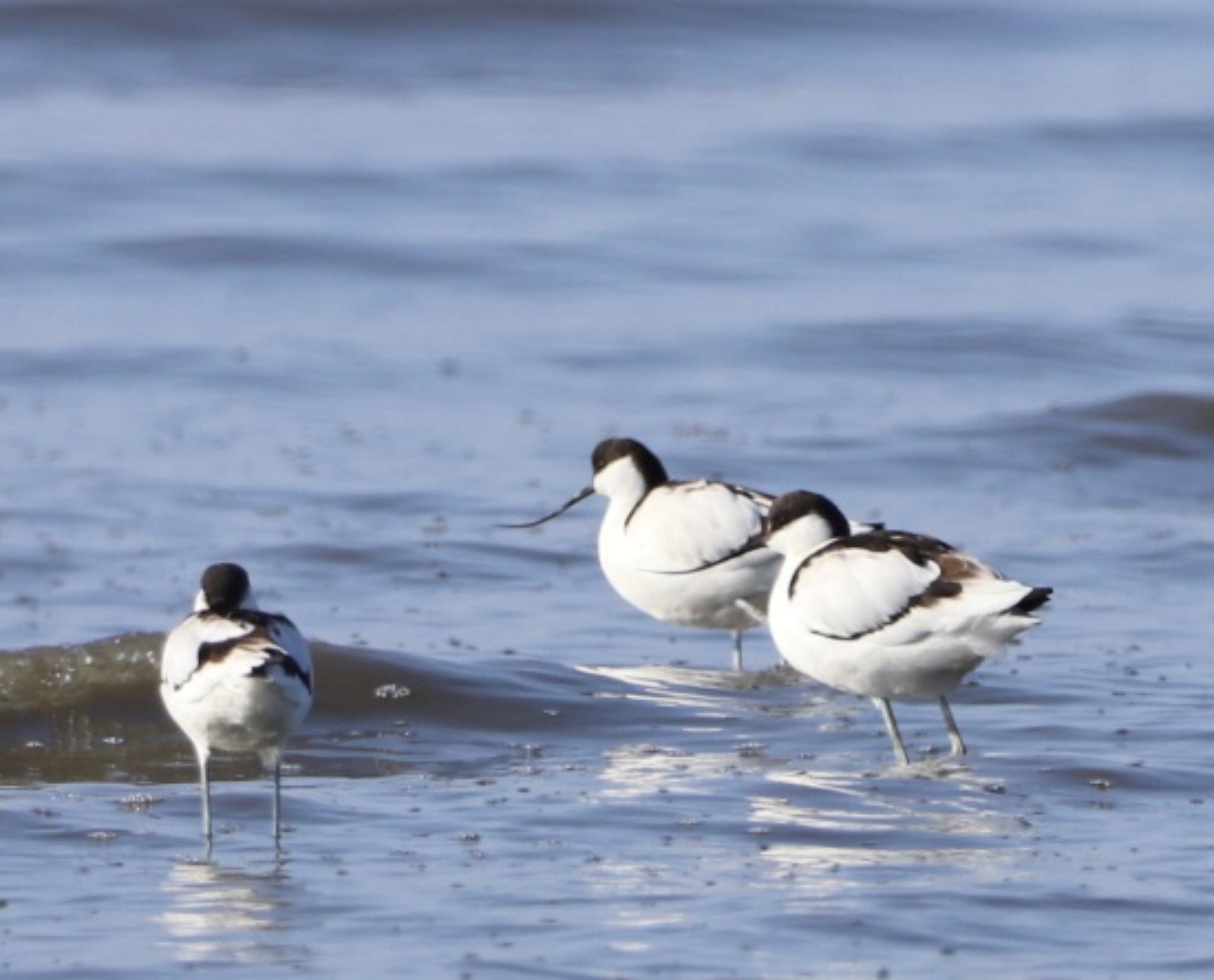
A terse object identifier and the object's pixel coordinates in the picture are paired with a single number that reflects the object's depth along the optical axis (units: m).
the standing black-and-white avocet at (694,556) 21.00
